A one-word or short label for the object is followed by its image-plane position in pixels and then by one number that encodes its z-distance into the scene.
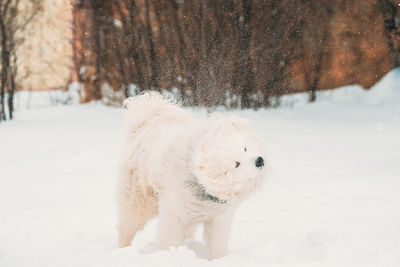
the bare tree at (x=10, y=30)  11.73
